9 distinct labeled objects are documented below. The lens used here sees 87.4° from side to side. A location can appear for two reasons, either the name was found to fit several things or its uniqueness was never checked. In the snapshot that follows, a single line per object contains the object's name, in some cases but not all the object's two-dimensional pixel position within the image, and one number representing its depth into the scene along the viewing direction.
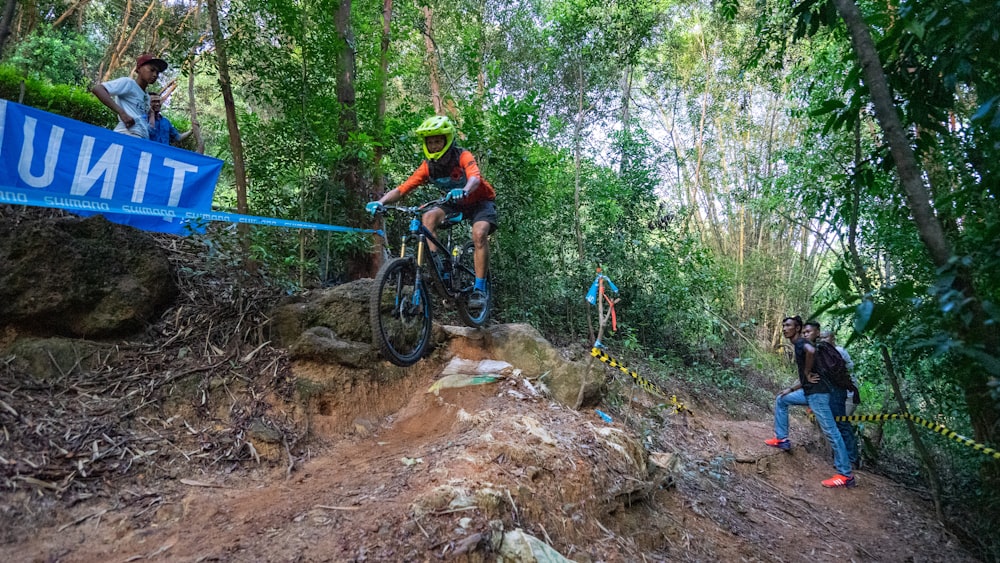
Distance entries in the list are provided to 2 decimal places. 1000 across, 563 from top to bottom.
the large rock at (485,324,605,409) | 4.80
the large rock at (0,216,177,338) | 3.39
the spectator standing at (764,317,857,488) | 6.23
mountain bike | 3.82
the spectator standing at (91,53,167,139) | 4.75
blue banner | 3.54
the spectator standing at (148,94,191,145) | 5.27
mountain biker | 4.47
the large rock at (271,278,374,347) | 4.28
